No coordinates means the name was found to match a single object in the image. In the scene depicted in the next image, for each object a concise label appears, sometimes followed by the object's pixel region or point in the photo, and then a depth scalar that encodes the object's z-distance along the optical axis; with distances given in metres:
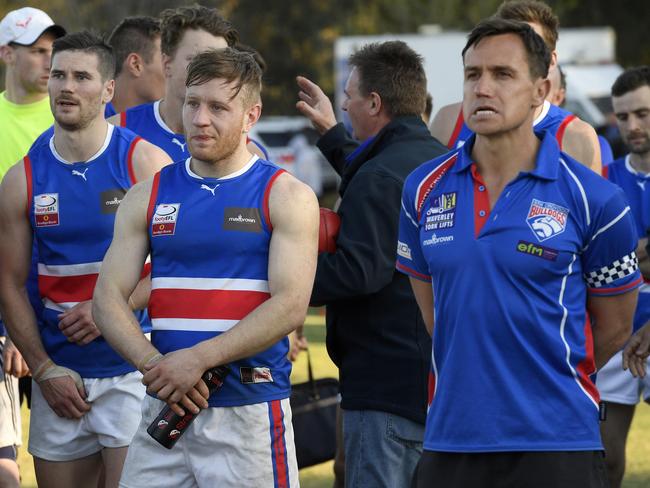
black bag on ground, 13.36
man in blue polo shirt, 8.49
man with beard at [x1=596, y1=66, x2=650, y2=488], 14.70
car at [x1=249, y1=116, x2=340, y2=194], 65.69
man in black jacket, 11.18
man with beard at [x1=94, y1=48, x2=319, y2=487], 9.41
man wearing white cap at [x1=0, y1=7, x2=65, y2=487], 13.50
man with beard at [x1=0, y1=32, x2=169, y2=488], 11.34
